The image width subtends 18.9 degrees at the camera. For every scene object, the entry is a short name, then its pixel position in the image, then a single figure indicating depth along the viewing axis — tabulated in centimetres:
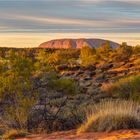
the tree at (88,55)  8631
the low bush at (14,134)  1448
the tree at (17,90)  1706
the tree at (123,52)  8581
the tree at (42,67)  1789
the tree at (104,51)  9697
